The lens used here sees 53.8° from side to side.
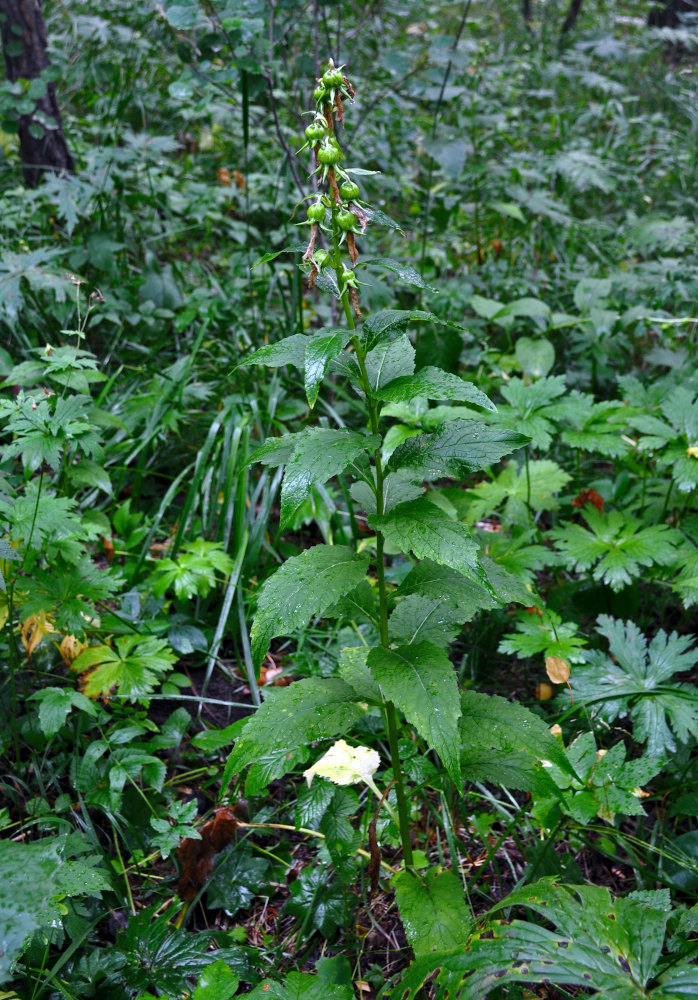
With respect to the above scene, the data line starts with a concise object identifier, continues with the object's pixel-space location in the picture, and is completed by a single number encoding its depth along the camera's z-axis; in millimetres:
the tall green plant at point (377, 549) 1092
